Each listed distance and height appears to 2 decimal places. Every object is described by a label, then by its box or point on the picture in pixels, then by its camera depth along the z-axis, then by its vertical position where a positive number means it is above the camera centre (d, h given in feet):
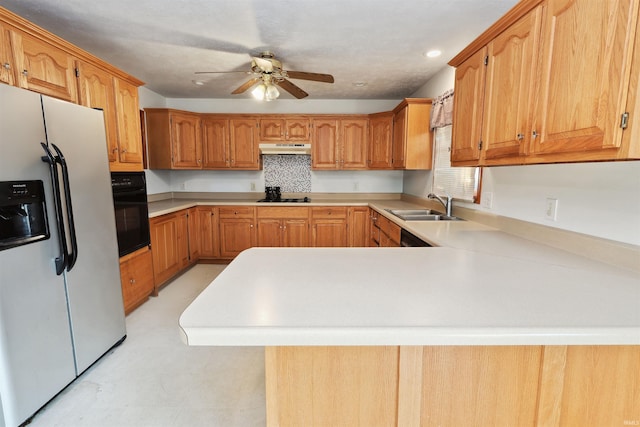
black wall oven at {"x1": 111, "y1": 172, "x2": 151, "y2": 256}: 7.57 -0.83
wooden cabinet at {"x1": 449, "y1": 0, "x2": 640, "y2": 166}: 2.97 +1.26
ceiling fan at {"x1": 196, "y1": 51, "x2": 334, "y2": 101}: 8.21 +3.06
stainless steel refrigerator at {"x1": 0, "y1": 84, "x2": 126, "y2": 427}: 4.41 -1.18
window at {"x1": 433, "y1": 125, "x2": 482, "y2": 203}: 7.71 +0.14
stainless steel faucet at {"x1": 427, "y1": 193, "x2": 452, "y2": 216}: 8.67 -0.71
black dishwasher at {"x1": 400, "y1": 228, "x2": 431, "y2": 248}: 6.37 -1.43
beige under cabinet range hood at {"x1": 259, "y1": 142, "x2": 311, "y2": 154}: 13.14 +1.47
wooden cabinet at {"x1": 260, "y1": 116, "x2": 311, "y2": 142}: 13.17 +2.35
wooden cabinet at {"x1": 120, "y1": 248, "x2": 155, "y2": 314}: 8.02 -2.88
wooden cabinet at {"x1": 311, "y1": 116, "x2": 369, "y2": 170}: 13.19 +1.72
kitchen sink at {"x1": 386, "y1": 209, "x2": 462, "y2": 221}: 8.82 -1.12
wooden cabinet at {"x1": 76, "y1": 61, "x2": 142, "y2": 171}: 7.00 +1.95
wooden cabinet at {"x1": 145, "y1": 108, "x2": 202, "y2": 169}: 12.16 +1.83
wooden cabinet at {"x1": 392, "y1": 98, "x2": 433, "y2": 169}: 10.28 +1.65
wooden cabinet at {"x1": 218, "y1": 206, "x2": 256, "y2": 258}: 12.88 -2.18
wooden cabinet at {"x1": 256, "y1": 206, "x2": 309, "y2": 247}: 12.84 -2.03
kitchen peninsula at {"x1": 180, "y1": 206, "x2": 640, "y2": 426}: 2.26 -1.27
